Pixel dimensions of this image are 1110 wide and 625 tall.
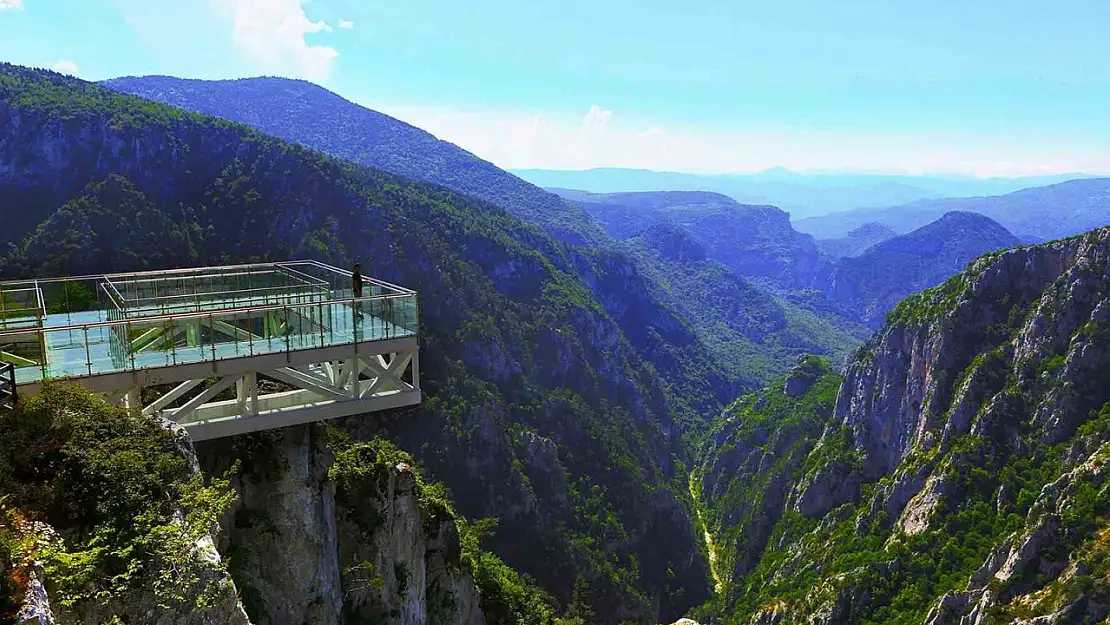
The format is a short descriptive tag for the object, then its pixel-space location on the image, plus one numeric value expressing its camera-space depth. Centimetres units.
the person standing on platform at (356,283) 1812
